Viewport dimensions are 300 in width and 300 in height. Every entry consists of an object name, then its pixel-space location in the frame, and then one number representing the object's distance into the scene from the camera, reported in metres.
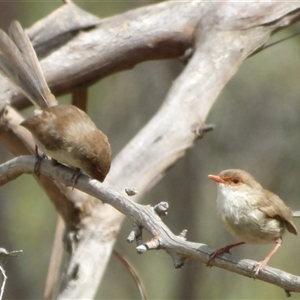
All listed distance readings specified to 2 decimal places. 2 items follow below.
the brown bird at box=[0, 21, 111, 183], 7.12
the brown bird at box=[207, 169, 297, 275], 7.31
